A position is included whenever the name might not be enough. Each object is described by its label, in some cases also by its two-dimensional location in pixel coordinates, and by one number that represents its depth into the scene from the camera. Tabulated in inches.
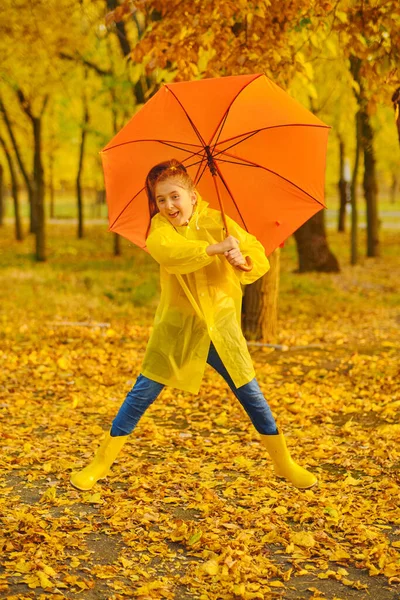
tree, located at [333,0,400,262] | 248.2
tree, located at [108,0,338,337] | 272.7
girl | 168.1
